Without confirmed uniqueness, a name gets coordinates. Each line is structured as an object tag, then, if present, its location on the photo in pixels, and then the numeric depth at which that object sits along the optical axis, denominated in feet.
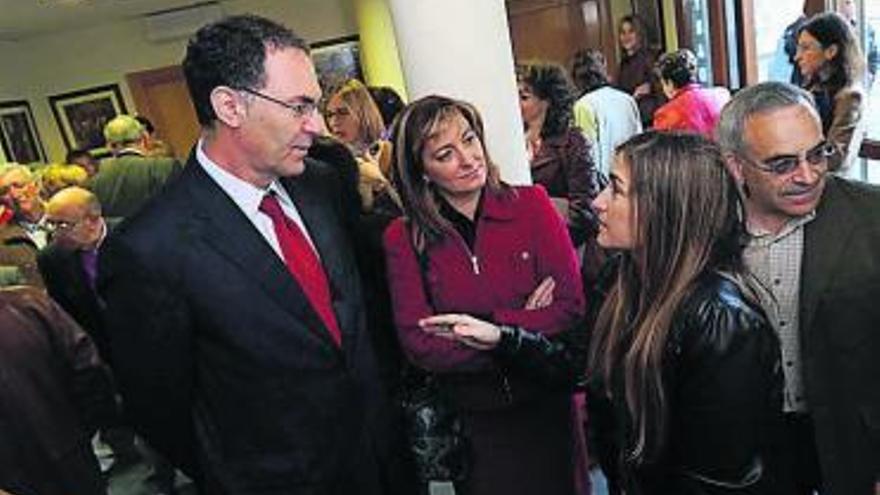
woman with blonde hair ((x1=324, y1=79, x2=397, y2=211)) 9.09
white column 6.59
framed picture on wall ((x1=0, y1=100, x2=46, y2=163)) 24.26
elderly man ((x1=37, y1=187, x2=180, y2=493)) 8.50
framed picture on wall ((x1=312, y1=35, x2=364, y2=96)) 25.66
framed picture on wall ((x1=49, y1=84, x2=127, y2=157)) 25.77
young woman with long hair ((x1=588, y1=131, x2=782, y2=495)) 4.05
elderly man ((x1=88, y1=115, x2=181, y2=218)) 10.43
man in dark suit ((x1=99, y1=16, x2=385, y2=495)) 4.47
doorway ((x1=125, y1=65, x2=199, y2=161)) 25.63
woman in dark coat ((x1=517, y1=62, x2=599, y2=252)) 7.73
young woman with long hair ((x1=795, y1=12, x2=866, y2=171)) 9.53
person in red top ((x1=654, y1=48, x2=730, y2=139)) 11.21
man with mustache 4.58
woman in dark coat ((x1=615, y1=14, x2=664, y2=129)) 18.63
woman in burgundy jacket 5.68
